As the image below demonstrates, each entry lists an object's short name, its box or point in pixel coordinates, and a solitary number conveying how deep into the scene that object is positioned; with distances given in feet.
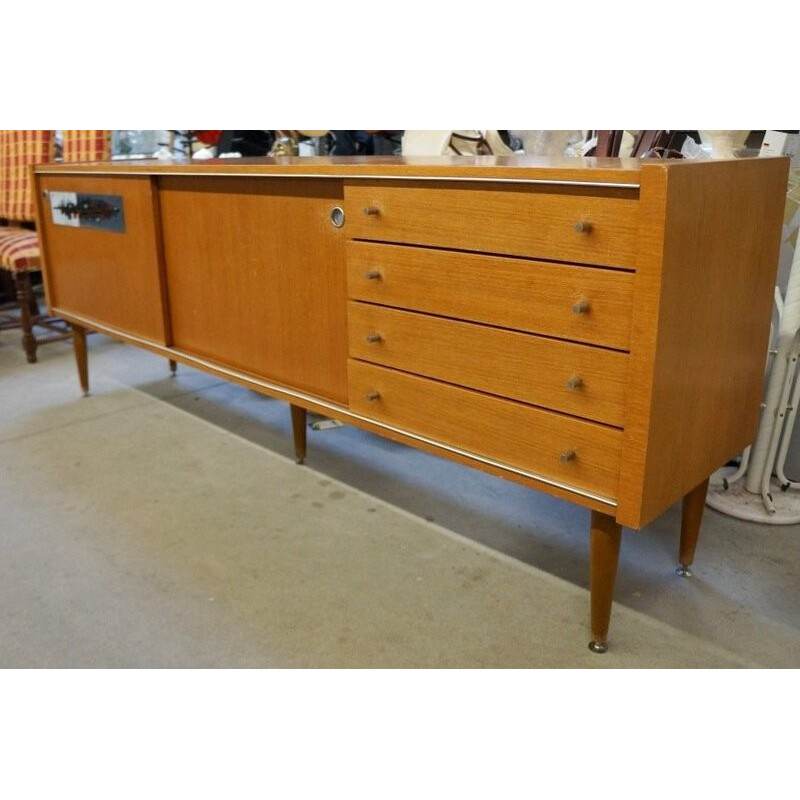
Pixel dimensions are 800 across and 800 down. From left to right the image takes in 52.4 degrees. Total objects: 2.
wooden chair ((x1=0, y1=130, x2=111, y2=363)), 10.94
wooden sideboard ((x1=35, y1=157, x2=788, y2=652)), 4.15
